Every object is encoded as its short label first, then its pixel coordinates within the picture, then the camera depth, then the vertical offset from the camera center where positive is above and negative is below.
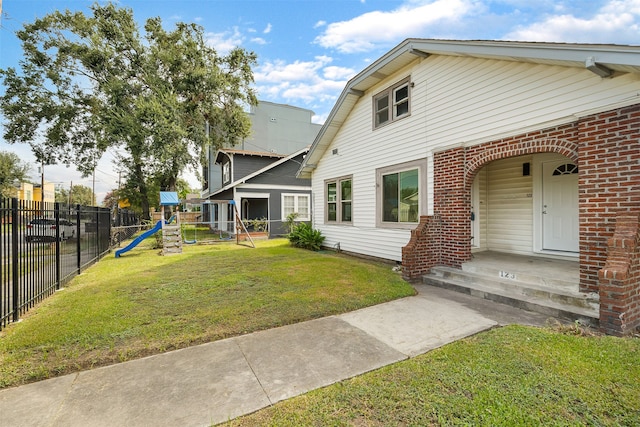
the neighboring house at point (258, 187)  16.84 +1.56
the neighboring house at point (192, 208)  37.34 +0.67
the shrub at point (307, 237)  11.20 -1.01
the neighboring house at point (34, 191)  37.58 +3.62
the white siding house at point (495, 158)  3.96 +1.08
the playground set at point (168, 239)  10.65 -0.97
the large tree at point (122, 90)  17.80 +8.25
